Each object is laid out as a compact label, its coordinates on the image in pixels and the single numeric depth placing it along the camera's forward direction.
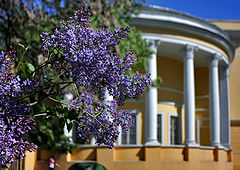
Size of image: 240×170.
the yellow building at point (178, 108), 19.78
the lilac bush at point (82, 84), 3.45
